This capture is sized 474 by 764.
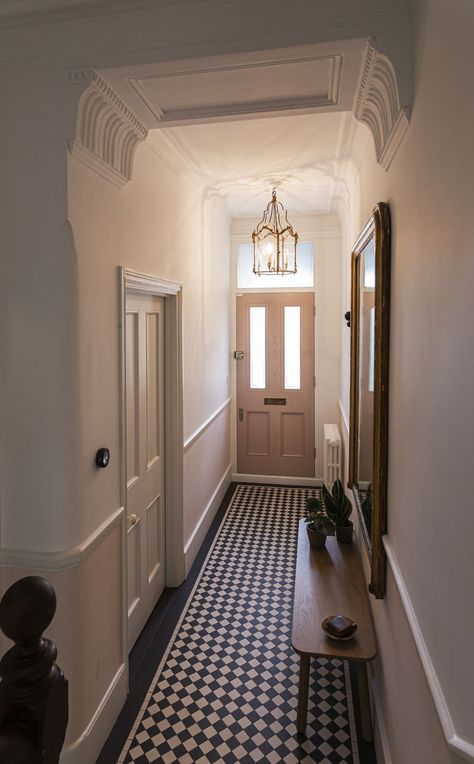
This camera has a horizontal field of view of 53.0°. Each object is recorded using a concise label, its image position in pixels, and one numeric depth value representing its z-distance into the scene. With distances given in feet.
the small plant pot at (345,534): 9.02
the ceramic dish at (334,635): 6.30
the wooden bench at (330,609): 6.22
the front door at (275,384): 16.49
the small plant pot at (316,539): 8.69
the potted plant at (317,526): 8.71
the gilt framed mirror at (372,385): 5.69
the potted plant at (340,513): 9.04
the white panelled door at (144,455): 8.22
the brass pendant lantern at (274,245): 12.05
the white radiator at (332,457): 14.25
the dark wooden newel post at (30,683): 1.84
